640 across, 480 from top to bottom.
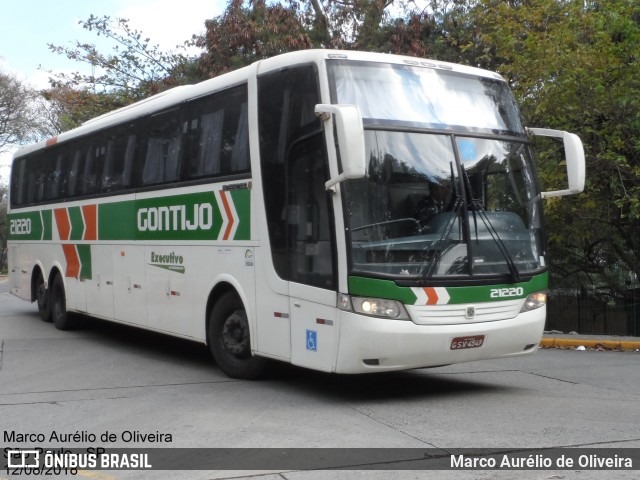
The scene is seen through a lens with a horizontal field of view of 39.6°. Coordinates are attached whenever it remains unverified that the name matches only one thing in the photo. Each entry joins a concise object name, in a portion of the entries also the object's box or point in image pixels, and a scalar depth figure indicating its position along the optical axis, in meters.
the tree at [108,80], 27.08
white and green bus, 8.23
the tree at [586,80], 15.96
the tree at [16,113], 48.72
